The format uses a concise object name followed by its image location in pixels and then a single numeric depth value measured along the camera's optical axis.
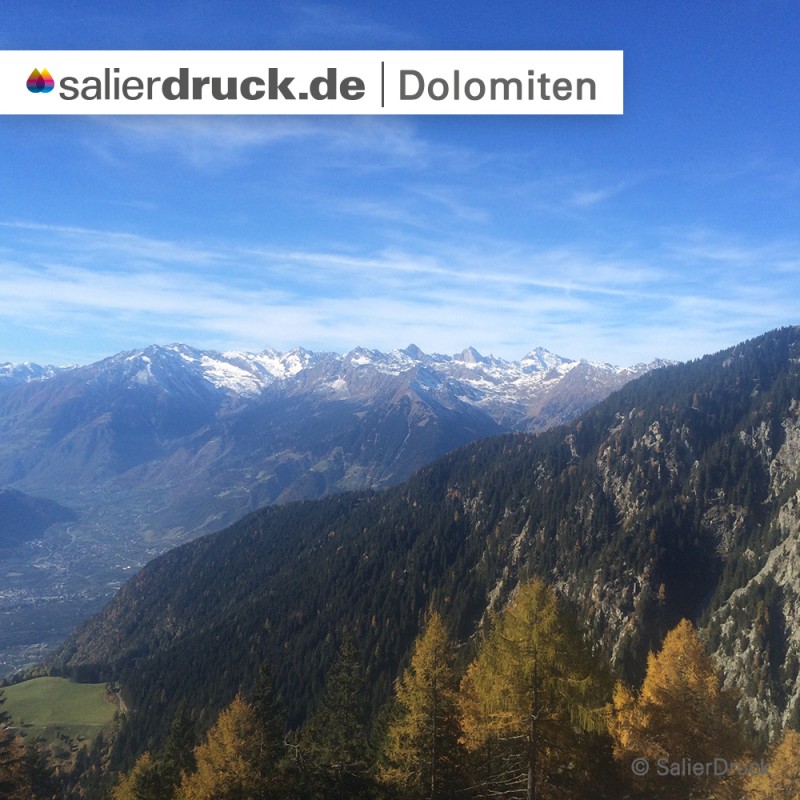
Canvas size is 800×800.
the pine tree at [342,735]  43.06
